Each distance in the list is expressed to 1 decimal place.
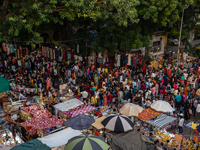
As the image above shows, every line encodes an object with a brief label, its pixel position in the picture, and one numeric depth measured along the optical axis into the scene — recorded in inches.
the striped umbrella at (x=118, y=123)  375.2
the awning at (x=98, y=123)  408.2
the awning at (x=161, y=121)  423.2
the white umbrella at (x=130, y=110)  442.1
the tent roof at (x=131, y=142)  344.2
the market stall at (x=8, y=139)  368.9
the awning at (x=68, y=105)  488.7
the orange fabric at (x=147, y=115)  439.2
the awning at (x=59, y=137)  354.9
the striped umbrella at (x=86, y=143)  304.1
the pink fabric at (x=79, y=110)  465.5
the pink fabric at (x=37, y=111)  450.3
